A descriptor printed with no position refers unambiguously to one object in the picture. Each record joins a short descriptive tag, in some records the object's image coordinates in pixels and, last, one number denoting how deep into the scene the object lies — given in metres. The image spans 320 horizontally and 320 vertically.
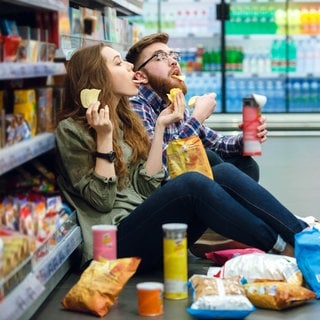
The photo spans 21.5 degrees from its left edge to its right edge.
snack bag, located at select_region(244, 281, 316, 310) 3.15
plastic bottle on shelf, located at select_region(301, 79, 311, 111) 10.31
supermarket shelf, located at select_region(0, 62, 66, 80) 2.69
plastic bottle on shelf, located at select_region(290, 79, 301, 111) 10.30
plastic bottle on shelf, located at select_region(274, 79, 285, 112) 10.31
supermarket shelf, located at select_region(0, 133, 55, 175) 2.69
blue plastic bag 3.34
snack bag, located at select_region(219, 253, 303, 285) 3.35
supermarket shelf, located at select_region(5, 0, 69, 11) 2.88
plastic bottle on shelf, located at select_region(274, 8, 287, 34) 10.18
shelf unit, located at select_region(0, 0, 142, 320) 2.66
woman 3.42
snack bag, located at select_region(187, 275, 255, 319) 2.96
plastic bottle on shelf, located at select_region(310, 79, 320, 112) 10.36
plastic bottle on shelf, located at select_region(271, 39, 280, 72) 10.30
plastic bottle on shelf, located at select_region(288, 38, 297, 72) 10.26
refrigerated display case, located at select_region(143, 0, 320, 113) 10.22
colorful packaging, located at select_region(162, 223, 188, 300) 3.23
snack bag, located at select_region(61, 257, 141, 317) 3.06
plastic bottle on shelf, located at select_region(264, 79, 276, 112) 10.33
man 4.13
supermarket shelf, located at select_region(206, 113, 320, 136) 9.37
